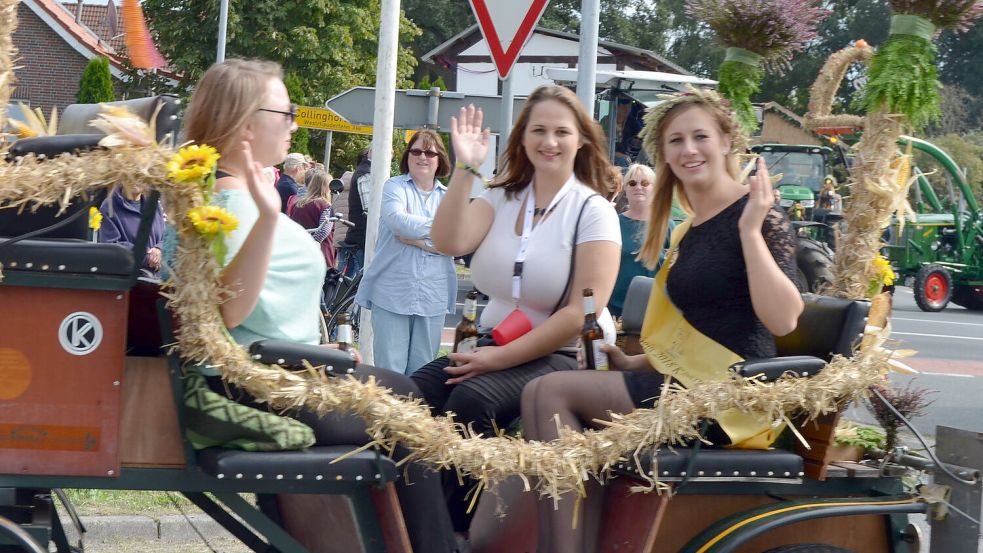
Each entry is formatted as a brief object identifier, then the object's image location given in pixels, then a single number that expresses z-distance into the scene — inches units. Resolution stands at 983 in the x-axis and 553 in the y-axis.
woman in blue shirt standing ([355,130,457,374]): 263.9
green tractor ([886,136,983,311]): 765.3
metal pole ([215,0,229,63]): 924.0
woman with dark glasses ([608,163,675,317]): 252.8
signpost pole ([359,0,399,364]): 265.3
